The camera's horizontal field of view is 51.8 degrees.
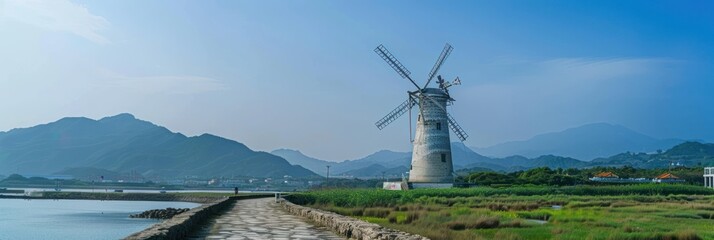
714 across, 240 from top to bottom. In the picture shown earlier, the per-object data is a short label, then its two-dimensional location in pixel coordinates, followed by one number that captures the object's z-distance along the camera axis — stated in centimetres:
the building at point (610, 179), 7581
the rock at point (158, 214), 4553
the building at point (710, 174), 6769
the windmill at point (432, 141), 5669
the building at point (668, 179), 8066
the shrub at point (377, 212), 2817
